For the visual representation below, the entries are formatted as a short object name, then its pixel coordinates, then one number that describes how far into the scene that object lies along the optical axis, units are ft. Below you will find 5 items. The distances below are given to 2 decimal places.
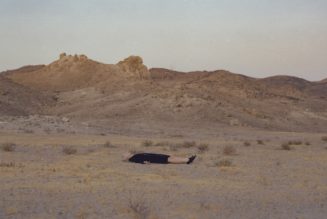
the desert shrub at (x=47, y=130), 139.92
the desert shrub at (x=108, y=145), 104.63
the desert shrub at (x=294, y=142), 127.07
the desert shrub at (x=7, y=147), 92.43
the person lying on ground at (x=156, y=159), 78.41
